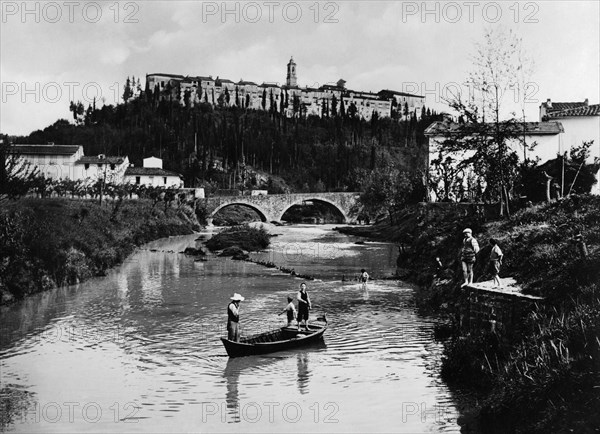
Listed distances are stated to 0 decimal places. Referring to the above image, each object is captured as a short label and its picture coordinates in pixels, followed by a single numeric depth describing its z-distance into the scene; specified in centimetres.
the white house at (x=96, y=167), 8877
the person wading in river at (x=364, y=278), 3416
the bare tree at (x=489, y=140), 3312
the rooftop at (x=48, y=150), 8649
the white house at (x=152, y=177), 9394
